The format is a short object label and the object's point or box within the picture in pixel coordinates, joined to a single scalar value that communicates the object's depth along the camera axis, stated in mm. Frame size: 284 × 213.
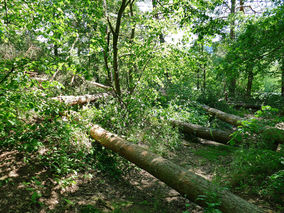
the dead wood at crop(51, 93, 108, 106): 6869
